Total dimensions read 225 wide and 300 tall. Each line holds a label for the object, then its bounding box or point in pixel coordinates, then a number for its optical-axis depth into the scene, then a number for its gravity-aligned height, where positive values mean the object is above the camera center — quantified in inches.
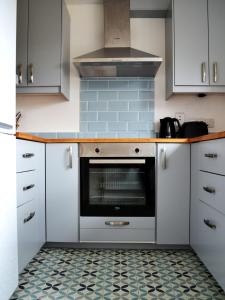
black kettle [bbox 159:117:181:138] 92.9 +7.7
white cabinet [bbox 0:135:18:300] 45.7 -13.3
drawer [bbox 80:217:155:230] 78.0 -22.6
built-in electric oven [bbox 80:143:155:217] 78.5 -9.4
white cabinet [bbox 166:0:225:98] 87.4 +35.5
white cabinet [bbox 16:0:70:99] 87.1 +36.1
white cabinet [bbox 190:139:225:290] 52.2 -13.4
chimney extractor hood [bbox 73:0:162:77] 82.8 +30.5
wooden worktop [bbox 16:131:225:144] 77.1 +2.8
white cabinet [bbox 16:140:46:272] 59.0 -13.1
